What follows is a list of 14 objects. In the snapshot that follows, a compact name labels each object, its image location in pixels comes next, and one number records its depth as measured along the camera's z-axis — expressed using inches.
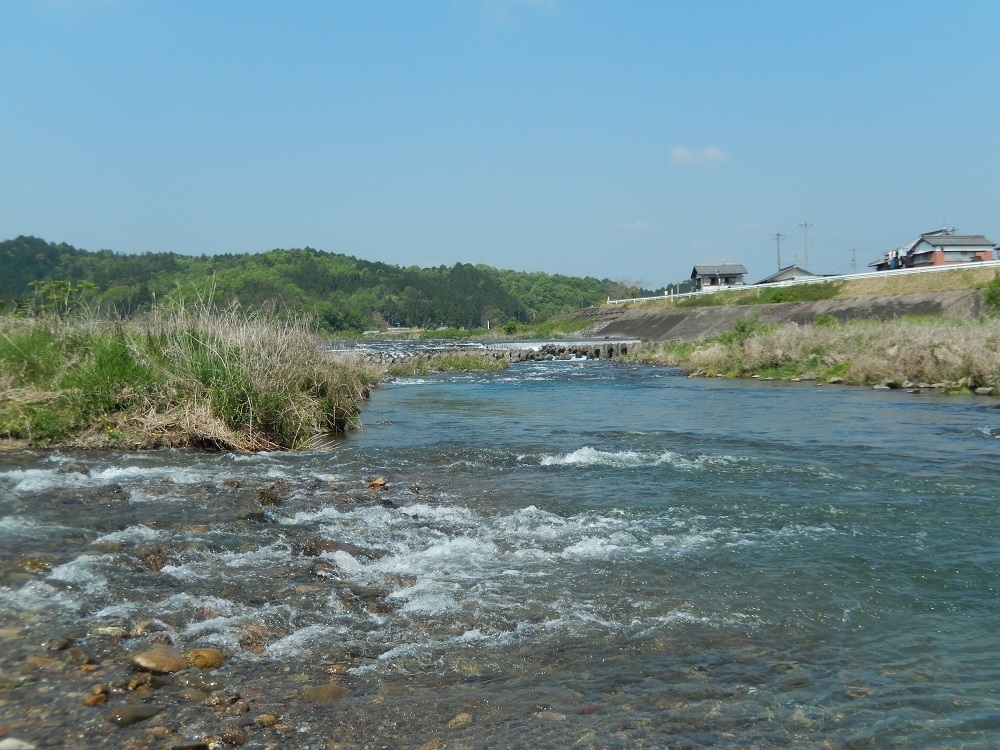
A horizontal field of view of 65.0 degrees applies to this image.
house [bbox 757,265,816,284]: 3788.4
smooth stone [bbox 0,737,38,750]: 141.9
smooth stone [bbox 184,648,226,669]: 181.7
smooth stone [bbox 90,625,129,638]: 194.7
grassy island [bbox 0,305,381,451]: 479.2
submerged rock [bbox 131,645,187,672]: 176.9
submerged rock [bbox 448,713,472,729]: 160.7
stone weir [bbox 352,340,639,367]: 1925.4
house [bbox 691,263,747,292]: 4288.9
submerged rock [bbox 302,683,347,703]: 169.0
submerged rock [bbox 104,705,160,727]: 154.7
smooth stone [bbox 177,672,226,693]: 170.6
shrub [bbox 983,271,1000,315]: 1472.9
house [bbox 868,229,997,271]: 2960.1
